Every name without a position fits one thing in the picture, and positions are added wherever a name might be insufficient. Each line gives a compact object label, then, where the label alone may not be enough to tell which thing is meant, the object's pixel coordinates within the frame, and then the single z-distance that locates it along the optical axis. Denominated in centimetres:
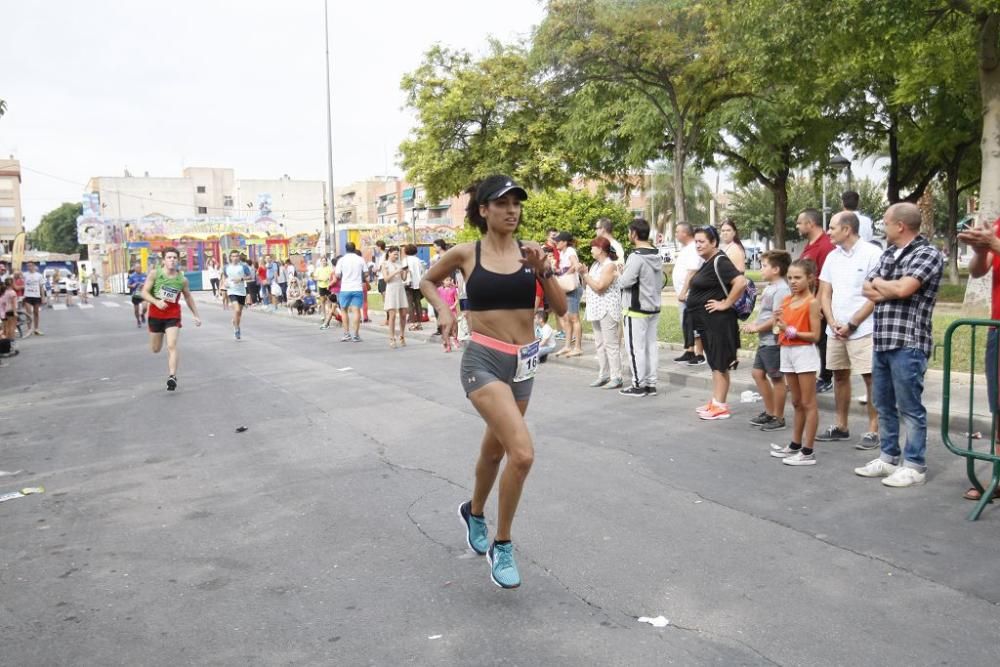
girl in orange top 629
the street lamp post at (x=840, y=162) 2431
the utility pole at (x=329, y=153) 3198
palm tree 8144
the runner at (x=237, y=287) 1798
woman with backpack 796
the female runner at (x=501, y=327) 392
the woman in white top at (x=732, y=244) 1026
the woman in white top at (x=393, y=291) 1584
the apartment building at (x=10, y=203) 9662
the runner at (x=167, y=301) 1086
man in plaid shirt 547
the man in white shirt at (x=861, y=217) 865
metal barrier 495
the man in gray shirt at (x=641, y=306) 931
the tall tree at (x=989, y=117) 1638
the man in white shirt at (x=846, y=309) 673
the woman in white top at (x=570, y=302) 1220
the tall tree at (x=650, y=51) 2058
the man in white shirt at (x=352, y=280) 1675
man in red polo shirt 800
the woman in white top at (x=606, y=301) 991
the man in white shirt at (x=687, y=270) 1113
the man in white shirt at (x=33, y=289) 2289
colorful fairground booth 5447
